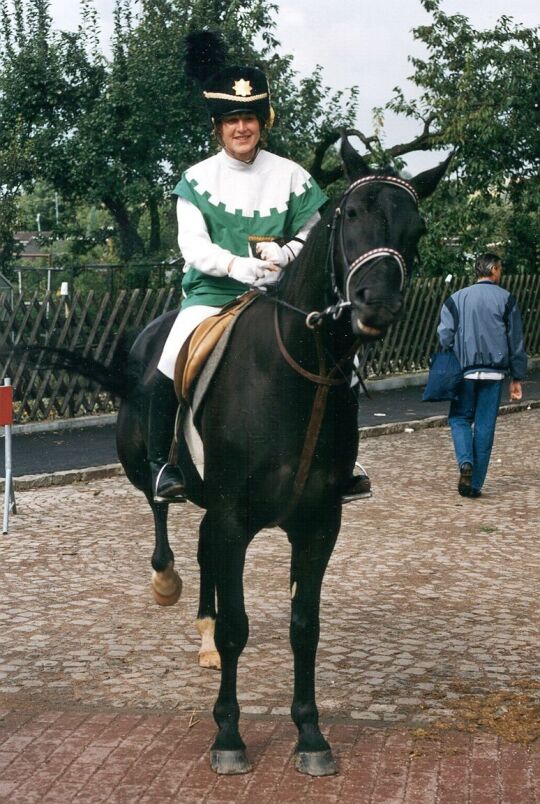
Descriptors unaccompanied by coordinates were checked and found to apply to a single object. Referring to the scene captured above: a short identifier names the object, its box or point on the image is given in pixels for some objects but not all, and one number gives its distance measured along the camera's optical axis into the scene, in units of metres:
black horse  4.99
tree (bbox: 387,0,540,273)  26.98
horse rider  5.80
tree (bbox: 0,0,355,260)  31.05
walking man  12.43
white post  10.83
